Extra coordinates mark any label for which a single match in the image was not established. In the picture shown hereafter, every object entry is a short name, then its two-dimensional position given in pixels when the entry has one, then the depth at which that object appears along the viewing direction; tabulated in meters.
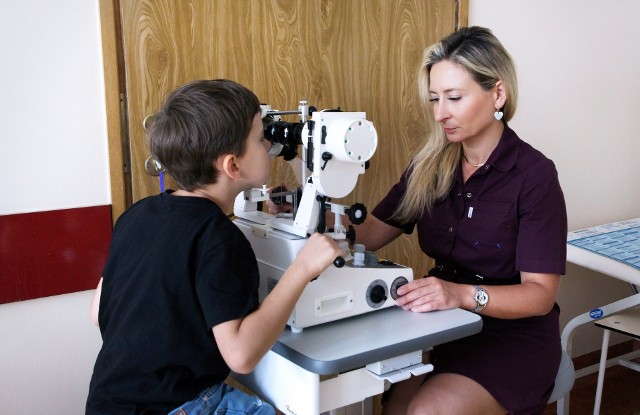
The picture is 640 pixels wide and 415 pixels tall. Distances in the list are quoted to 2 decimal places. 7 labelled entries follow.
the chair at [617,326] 2.31
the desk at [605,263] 2.26
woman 1.48
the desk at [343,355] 1.17
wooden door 1.78
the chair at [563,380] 1.60
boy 1.10
